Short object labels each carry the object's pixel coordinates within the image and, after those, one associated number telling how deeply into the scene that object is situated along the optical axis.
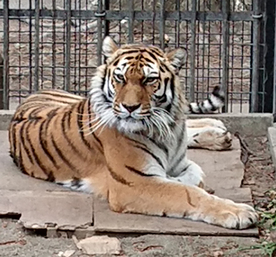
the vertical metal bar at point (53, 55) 7.03
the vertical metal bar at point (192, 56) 6.67
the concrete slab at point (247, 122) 6.64
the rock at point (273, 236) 4.21
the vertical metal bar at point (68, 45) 6.77
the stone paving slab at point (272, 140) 5.83
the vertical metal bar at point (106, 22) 6.84
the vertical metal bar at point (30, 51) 6.99
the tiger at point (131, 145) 4.45
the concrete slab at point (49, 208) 4.37
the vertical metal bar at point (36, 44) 6.80
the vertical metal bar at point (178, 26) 6.75
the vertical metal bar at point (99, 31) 6.76
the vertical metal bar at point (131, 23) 6.72
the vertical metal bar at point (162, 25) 6.68
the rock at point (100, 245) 4.08
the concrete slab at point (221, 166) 5.21
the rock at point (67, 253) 4.04
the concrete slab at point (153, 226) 4.23
